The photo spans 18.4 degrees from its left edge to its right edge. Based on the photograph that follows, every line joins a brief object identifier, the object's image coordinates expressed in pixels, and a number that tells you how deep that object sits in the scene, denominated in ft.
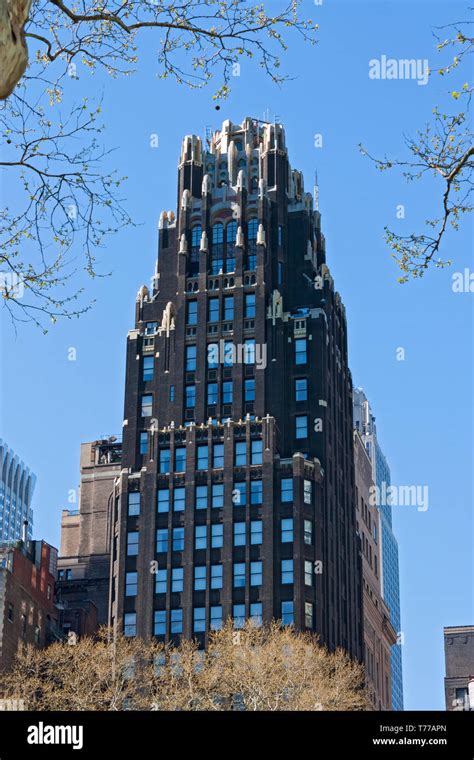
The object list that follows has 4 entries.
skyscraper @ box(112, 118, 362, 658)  402.11
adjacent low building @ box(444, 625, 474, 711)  437.99
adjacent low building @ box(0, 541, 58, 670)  369.91
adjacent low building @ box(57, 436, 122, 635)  459.32
